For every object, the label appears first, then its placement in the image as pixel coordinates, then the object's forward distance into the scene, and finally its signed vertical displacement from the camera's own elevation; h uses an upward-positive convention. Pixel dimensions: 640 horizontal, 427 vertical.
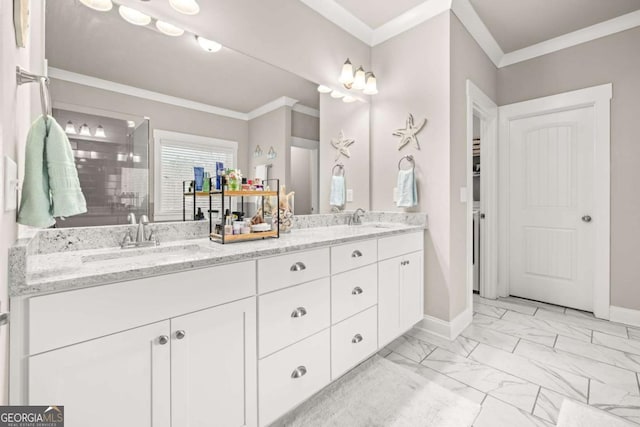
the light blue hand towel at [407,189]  2.36 +0.19
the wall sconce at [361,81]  2.37 +1.13
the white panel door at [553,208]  2.76 +0.05
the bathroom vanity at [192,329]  0.80 -0.41
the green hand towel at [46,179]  0.83 +0.10
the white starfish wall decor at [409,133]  2.38 +0.68
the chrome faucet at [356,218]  2.54 -0.04
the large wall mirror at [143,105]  1.28 +0.57
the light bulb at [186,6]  1.49 +1.08
